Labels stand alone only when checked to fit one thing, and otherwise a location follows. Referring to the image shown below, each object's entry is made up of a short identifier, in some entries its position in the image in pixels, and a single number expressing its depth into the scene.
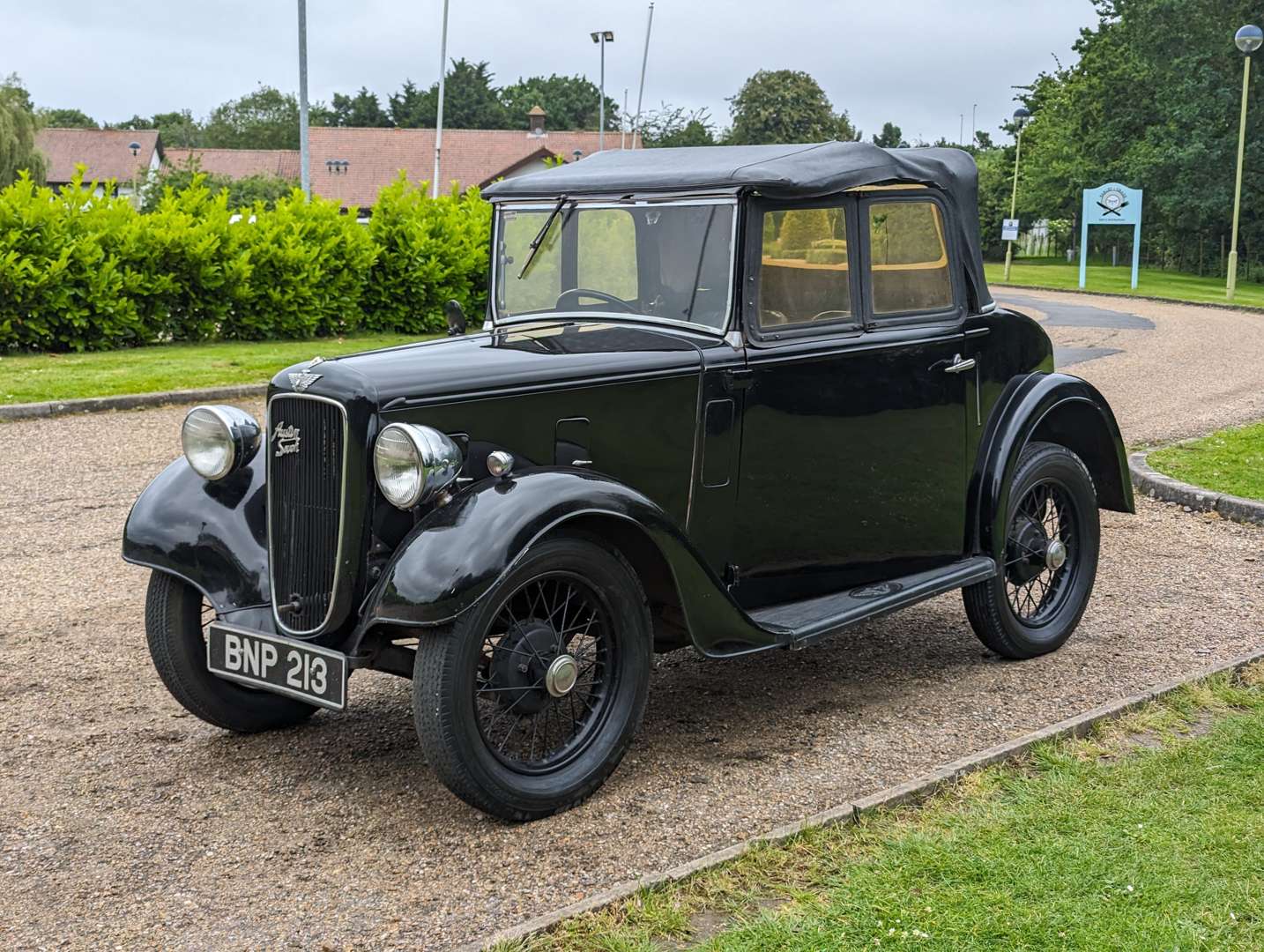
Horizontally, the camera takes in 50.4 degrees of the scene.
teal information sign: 38.28
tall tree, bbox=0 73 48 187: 38.72
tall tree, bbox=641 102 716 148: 56.69
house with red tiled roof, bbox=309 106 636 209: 68.31
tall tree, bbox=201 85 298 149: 100.62
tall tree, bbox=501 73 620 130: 105.94
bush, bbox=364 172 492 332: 17.50
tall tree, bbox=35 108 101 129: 117.94
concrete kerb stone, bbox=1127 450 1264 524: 8.46
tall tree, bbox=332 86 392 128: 105.06
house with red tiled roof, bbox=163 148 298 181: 80.00
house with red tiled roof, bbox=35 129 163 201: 79.31
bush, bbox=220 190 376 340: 16.36
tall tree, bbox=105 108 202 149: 114.88
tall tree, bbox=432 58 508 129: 100.44
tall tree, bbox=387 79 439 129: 101.69
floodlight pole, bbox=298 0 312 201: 24.22
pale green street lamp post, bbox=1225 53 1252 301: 32.12
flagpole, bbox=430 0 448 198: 43.56
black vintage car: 4.00
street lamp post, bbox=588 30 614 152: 53.69
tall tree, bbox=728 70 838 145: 81.19
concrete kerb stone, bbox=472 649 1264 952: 3.40
